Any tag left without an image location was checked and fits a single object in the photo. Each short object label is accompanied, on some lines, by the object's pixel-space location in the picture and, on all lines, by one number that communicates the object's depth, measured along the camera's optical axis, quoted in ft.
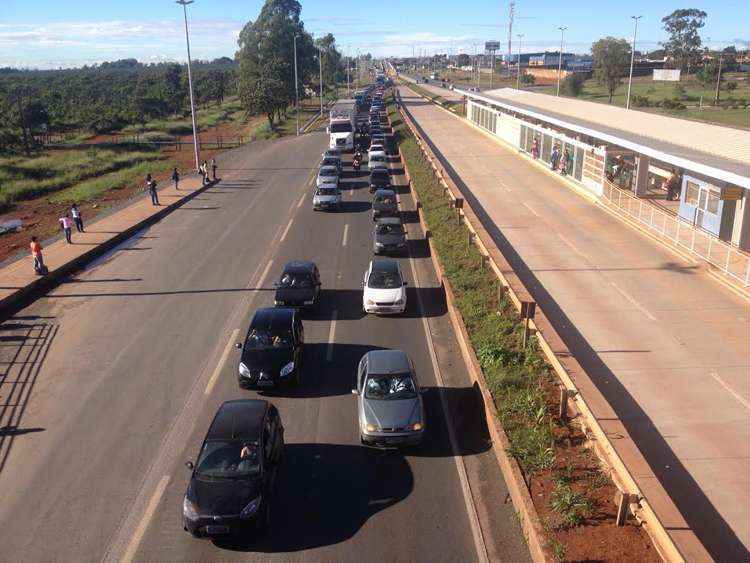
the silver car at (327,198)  110.73
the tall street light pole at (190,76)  134.21
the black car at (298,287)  62.75
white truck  182.60
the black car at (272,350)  47.09
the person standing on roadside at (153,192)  114.01
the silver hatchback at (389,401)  39.32
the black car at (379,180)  128.98
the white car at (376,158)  151.76
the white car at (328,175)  118.44
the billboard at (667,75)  398.62
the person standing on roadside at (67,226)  87.51
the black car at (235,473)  31.60
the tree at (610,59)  311.27
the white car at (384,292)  62.03
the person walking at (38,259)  72.18
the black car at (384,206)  101.47
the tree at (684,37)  435.53
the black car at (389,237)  82.84
